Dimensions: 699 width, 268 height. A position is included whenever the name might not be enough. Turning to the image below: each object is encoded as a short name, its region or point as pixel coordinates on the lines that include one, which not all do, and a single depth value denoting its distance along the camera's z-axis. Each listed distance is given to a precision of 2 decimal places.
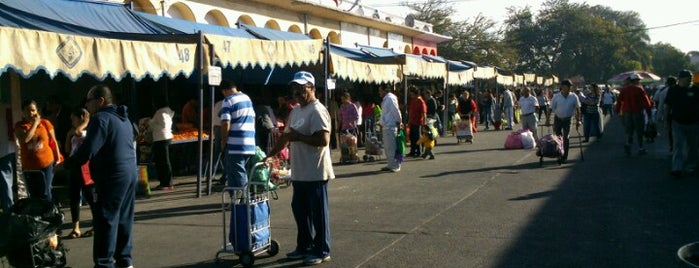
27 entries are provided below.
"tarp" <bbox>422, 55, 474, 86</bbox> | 22.76
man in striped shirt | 9.33
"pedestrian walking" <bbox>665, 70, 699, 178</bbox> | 11.37
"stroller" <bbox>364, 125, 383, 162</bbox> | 16.59
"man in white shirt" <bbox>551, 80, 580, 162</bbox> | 14.09
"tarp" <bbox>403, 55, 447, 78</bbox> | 17.31
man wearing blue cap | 6.34
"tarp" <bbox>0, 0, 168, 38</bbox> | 10.28
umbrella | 43.20
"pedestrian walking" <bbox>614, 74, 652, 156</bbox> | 15.14
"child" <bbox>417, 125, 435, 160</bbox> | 16.27
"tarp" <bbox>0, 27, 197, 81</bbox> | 7.79
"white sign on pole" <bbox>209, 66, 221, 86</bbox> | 10.51
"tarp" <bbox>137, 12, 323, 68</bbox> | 10.89
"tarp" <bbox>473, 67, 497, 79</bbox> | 25.98
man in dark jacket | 5.88
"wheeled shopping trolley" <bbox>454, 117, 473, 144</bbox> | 20.97
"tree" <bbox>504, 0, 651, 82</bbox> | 75.69
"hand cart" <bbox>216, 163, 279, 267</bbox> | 6.37
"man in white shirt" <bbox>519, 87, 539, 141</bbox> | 18.23
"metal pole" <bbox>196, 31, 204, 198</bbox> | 10.88
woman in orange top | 8.52
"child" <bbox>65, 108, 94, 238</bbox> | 7.88
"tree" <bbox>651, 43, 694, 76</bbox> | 100.27
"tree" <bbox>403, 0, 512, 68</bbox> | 50.44
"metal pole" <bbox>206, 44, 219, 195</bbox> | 11.05
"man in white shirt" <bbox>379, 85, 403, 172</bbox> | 13.88
